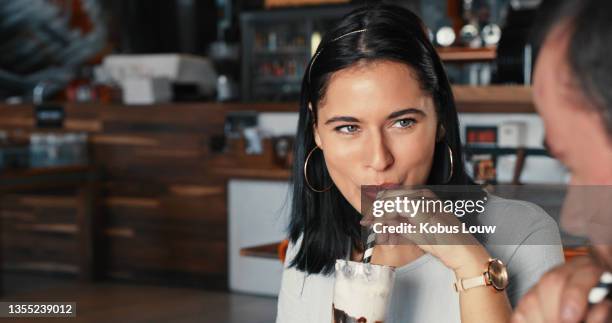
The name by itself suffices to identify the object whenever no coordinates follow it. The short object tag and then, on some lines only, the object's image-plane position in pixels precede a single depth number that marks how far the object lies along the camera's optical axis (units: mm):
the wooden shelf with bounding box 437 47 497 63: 5168
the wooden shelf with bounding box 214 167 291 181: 5914
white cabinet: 5995
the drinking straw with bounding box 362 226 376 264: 711
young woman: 878
